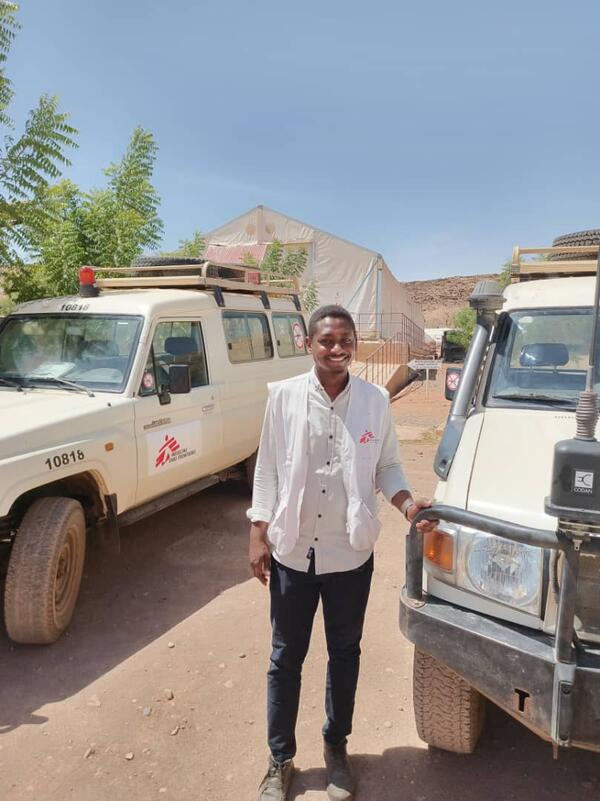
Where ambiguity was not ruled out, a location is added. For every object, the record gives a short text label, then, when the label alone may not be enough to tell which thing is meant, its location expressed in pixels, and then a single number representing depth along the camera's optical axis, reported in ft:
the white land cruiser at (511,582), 6.00
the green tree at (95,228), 22.89
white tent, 73.46
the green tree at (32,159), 19.03
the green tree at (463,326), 84.12
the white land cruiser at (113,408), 11.45
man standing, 7.55
